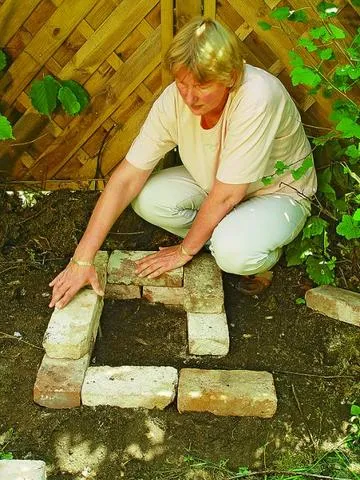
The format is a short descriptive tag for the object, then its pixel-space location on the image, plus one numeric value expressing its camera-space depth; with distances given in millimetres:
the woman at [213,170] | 2695
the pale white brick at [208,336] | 3016
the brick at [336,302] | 3193
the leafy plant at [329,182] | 2900
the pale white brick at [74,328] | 2844
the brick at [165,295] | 3344
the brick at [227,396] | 2703
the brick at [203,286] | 3150
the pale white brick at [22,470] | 2197
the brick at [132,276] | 3316
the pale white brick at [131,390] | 2729
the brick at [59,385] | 2732
